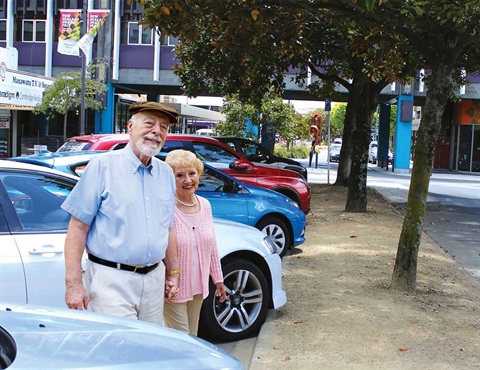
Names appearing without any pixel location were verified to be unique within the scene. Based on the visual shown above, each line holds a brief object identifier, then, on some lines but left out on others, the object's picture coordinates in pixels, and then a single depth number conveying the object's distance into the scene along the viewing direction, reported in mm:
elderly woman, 4176
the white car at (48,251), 4332
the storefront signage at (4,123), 32081
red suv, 11500
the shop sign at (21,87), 25344
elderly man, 3412
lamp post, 20036
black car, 16547
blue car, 7742
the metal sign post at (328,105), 21159
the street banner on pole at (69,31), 19891
